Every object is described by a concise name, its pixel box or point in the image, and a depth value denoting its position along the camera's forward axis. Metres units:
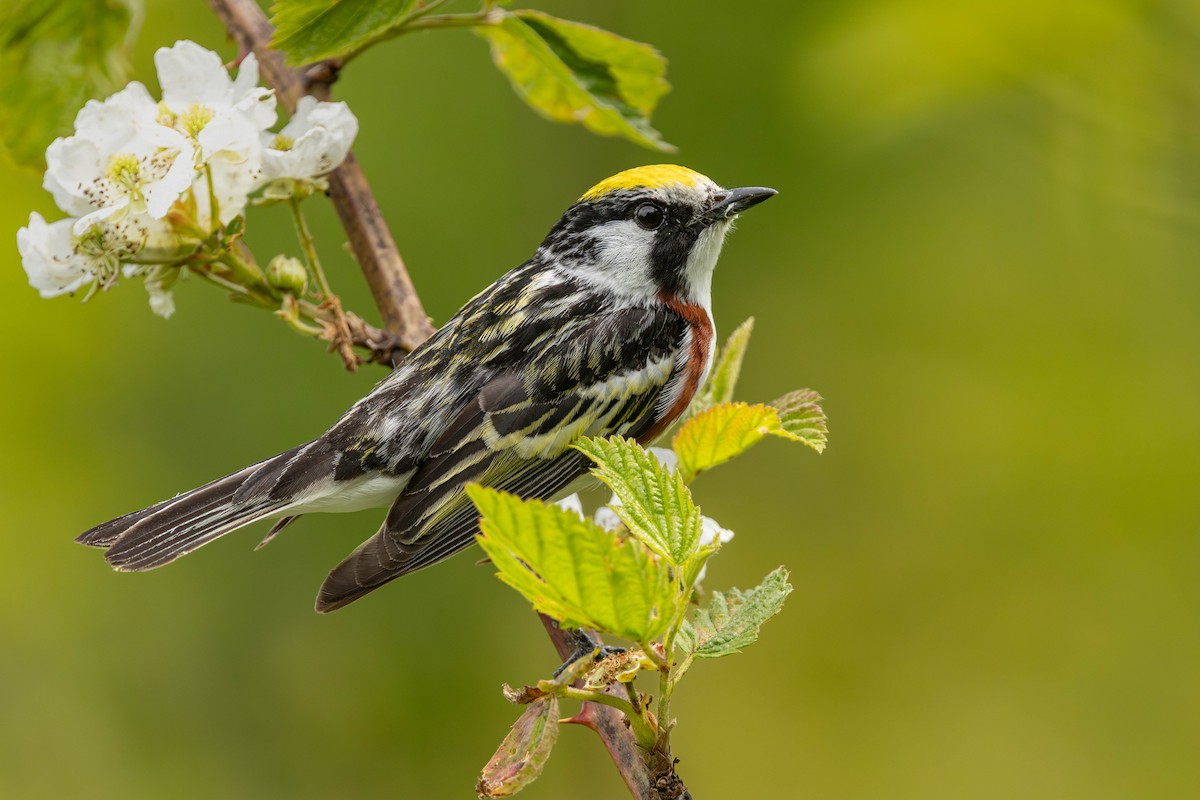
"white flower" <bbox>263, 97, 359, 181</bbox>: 5.43
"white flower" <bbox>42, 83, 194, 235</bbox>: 5.04
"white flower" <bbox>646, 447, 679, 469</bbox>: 5.73
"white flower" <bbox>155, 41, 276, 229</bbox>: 5.17
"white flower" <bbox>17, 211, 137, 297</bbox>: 5.21
